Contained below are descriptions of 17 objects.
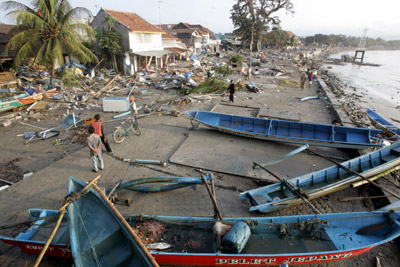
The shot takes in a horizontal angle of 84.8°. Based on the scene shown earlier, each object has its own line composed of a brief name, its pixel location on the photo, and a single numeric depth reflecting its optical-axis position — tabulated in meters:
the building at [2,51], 18.97
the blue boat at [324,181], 5.53
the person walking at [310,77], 21.48
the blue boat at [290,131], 8.69
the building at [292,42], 74.88
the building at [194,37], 45.56
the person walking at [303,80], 19.89
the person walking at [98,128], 7.33
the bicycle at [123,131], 9.44
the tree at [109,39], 23.31
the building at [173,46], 33.36
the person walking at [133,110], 9.70
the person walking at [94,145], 6.75
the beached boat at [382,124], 10.88
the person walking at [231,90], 14.44
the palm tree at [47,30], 14.98
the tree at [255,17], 48.46
